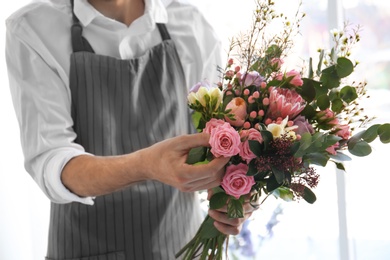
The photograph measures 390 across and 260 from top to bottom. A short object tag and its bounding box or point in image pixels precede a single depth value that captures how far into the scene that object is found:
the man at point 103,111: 2.03
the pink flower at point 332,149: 1.83
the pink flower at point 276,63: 1.88
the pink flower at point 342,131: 1.86
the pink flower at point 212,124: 1.78
